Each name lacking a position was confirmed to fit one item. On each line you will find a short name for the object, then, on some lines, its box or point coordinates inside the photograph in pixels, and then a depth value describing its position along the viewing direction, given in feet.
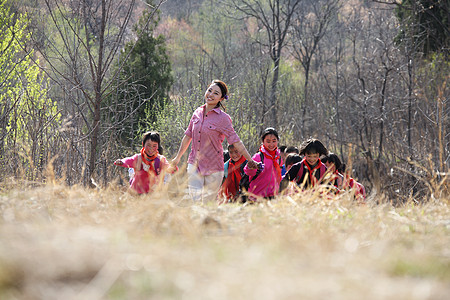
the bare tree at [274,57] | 100.96
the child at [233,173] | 48.71
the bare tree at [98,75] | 40.81
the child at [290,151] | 56.02
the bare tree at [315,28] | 108.72
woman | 42.57
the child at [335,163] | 44.55
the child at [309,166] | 42.19
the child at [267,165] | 47.52
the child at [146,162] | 43.73
